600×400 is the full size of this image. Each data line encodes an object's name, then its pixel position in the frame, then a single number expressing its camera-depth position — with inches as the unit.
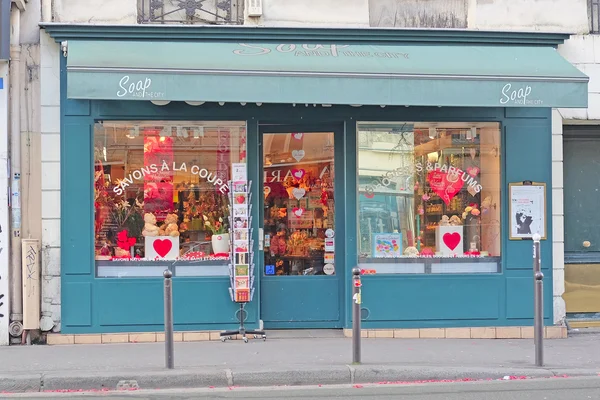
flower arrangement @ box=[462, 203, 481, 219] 402.6
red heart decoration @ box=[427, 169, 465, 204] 402.0
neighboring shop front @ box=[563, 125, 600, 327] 412.8
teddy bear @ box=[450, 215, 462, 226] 402.9
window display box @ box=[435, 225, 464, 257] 399.9
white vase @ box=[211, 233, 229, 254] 391.9
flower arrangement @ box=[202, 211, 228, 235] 393.1
